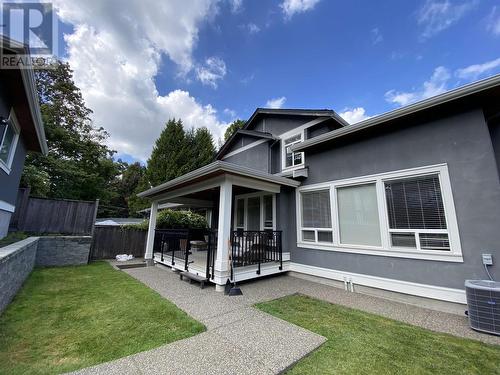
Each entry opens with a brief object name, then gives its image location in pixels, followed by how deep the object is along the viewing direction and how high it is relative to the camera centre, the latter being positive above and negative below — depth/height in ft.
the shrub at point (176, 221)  37.37 +0.78
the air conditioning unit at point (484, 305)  10.88 -3.93
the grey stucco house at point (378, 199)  13.60 +2.53
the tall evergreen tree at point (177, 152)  80.53 +29.00
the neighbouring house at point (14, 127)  12.14 +8.17
